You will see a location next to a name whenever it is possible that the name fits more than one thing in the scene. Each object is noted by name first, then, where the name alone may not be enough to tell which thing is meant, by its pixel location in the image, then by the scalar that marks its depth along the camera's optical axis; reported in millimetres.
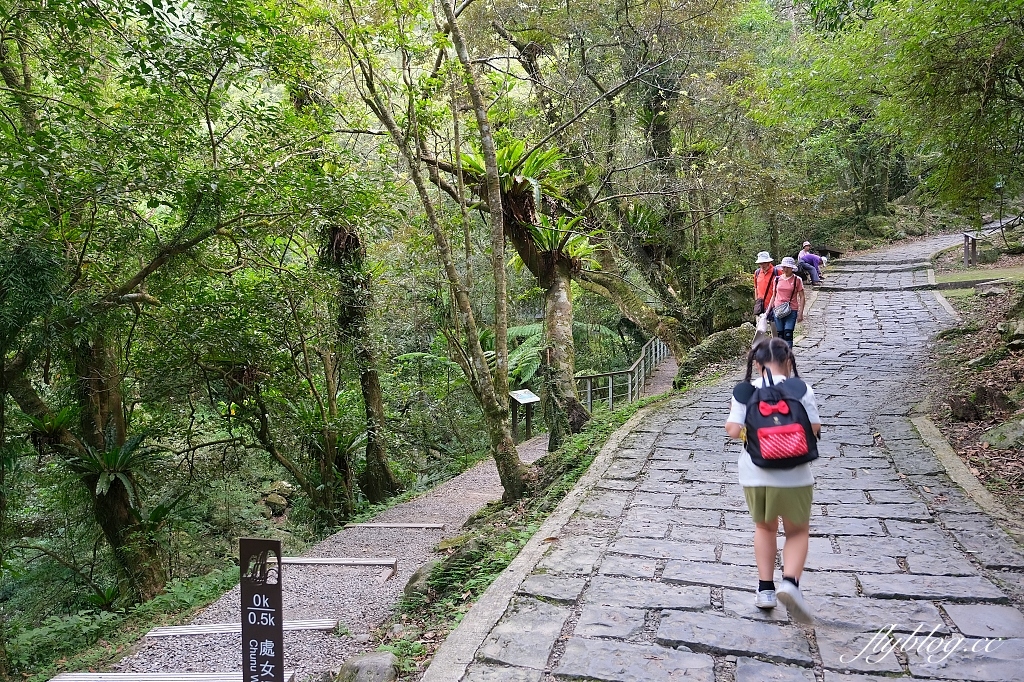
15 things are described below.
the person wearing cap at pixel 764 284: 8969
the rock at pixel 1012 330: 8465
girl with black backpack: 3521
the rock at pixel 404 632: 4147
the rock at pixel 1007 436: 6188
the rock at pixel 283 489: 15477
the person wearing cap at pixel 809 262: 13547
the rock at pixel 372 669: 3562
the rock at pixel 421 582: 5074
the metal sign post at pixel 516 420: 16527
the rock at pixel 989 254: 18750
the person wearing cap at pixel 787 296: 8727
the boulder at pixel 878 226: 25750
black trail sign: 3125
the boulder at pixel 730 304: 14805
